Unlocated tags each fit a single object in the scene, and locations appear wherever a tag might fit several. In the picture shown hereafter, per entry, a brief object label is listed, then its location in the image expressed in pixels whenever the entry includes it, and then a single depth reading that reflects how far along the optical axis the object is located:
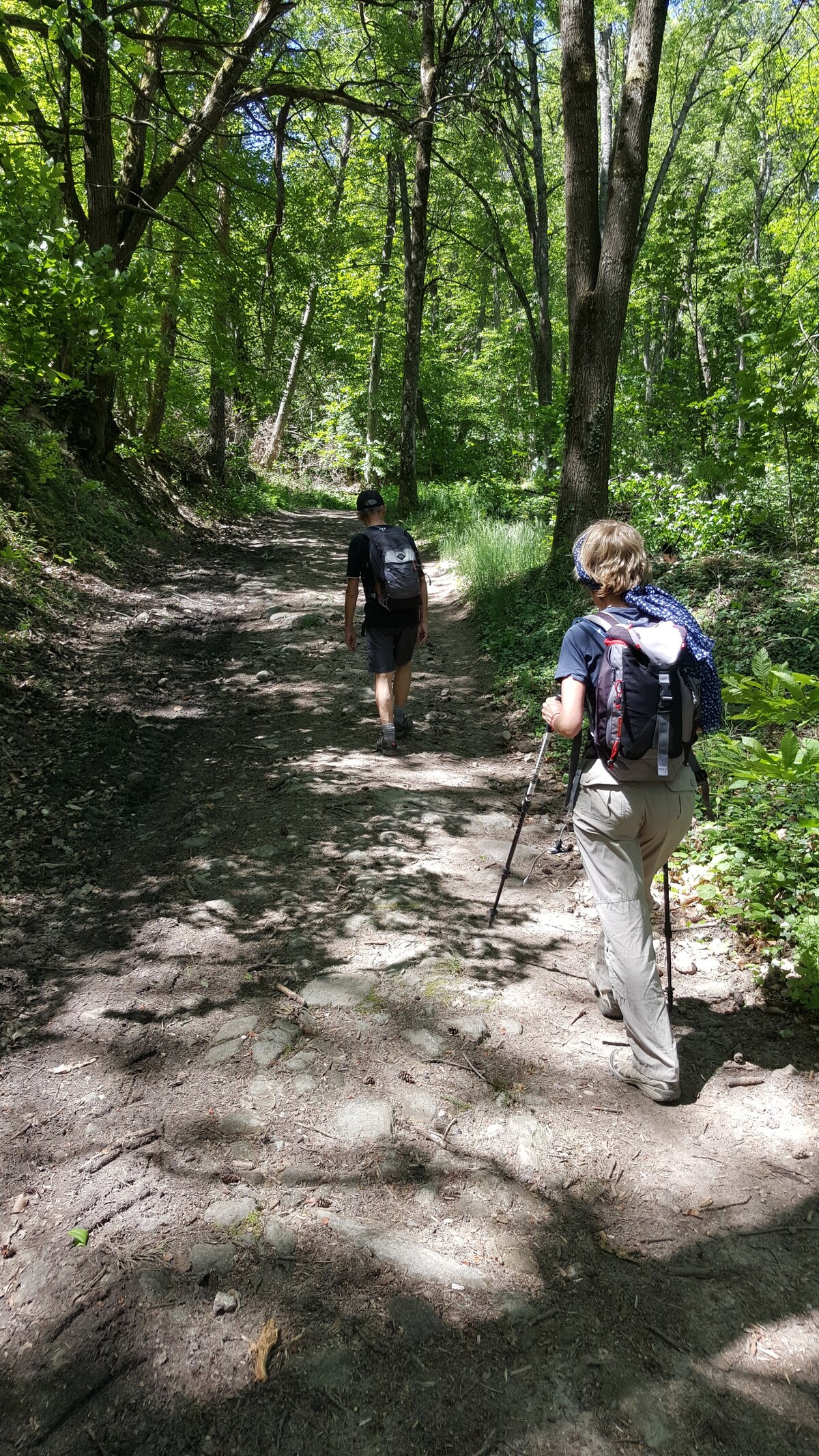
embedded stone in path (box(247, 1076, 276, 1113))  2.75
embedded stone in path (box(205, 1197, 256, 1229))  2.28
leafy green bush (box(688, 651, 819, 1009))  2.41
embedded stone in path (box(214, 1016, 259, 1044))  3.09
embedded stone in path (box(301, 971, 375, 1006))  3.34
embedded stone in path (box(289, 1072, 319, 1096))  2.82
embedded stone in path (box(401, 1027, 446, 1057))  3.07
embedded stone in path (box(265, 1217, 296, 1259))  2.21
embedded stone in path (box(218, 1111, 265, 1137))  2.63
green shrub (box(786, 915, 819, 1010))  3.13
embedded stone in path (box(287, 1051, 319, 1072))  2.94
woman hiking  2.57
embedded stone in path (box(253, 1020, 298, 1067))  2.98
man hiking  5.64
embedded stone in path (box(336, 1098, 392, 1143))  2.64
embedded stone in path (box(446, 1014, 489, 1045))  3.15
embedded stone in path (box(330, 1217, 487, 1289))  2.16
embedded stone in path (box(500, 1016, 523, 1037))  3.19
